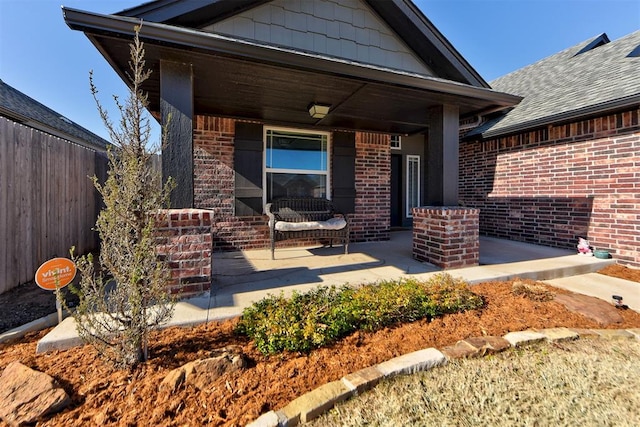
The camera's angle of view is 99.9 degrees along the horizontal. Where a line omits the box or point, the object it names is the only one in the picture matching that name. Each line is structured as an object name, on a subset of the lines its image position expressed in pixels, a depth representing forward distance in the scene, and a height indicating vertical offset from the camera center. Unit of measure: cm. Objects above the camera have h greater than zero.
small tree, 156 -18
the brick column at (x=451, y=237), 355 -36
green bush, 184 -81
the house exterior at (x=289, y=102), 258 +152
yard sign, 192 -46
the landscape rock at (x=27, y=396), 127 -93
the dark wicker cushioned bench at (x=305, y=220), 409 -17
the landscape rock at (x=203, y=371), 147 -92
